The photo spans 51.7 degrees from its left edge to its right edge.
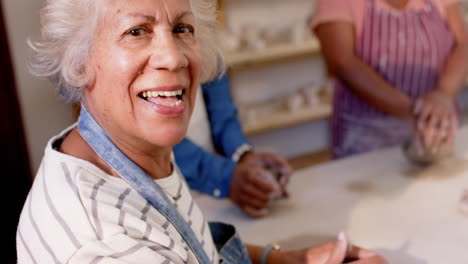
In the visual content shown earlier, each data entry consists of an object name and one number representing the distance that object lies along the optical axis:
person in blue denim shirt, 1.29
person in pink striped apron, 1.80
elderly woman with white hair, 0.66
